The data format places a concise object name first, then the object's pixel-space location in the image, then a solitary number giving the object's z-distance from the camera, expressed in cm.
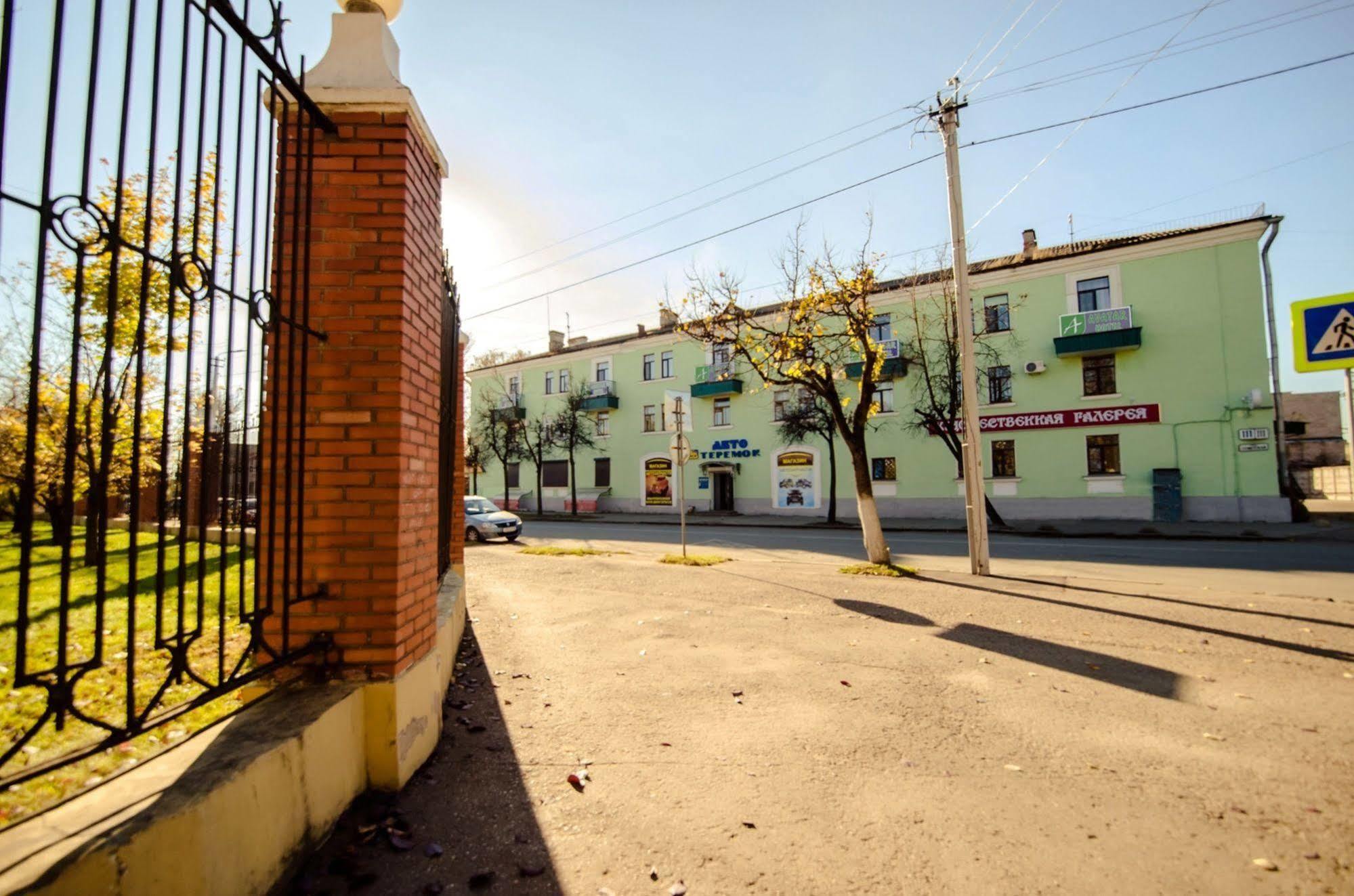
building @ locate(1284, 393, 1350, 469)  3641
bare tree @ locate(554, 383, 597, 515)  3366
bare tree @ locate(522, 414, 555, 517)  3444
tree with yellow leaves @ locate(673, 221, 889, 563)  1021
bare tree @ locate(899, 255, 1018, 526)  2092
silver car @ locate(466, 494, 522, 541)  1888
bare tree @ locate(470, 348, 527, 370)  4347
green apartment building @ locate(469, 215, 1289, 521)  1973
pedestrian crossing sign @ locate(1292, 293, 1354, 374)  527
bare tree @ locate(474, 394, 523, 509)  3550
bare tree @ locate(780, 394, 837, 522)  2422
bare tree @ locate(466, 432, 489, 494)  3781
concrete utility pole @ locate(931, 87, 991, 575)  930
